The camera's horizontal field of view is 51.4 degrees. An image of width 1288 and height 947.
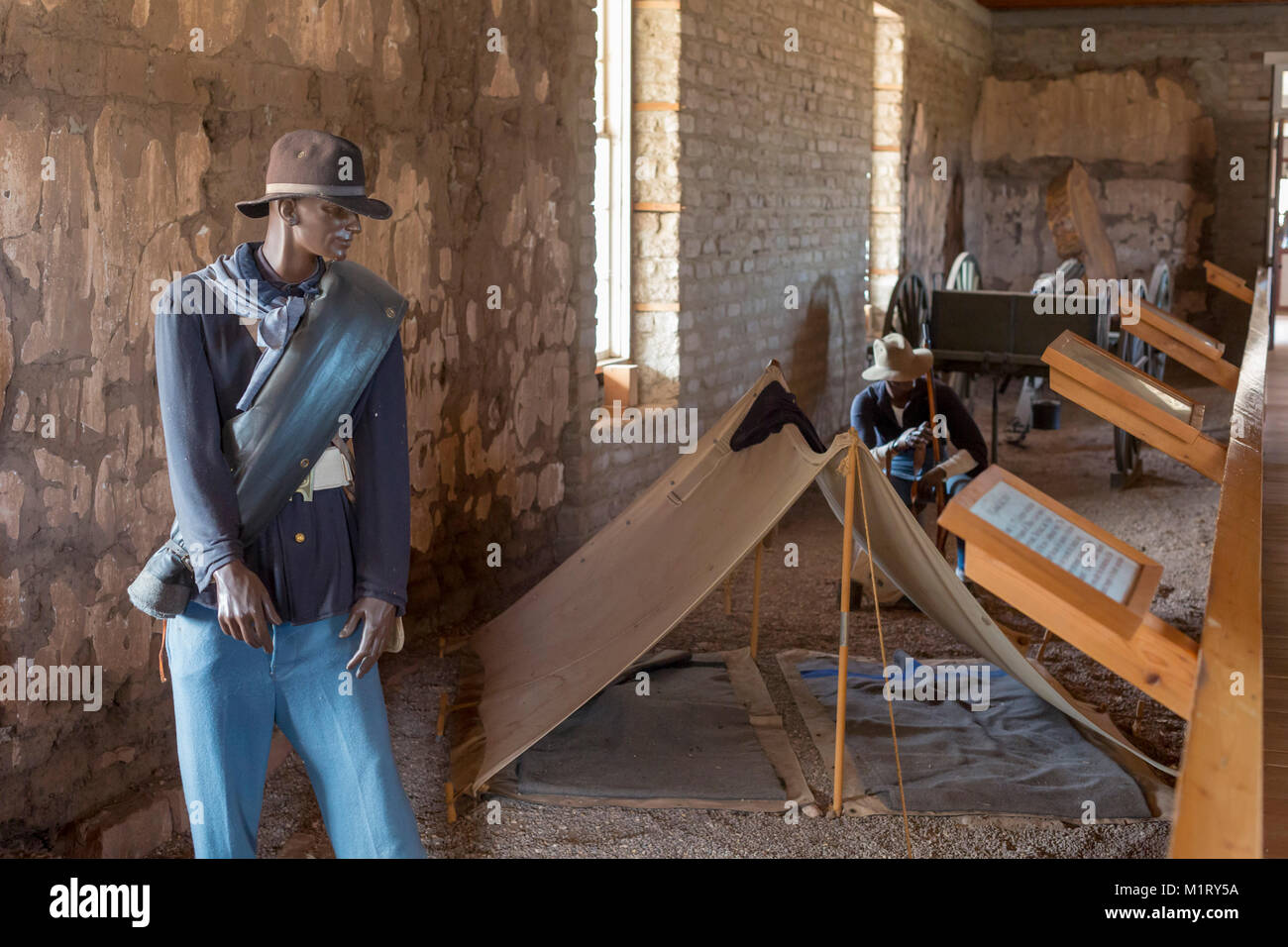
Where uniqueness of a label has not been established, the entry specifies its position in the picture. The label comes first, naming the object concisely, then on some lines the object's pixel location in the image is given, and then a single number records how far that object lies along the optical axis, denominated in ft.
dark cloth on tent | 11.85
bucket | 28.60
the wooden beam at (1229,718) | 4.78
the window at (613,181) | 18.47
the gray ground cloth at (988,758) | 10.52
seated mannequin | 15.16
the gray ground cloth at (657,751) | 10.78
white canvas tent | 10.86
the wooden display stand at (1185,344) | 16.10
